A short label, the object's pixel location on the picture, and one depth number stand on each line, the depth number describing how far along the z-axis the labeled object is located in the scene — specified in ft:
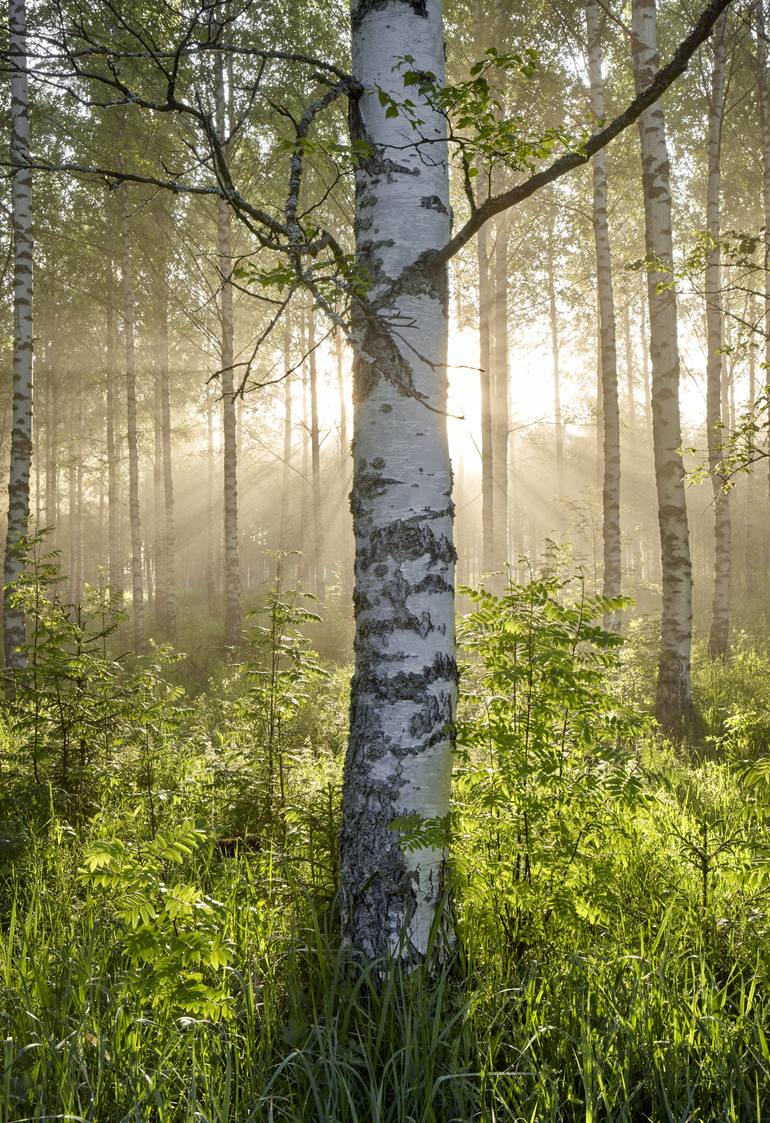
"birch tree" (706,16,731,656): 34.47
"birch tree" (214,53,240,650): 39.93
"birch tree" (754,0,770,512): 34.99
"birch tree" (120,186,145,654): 43.24
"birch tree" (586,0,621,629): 30.91
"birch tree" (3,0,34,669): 27.66
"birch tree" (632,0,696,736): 23.39
